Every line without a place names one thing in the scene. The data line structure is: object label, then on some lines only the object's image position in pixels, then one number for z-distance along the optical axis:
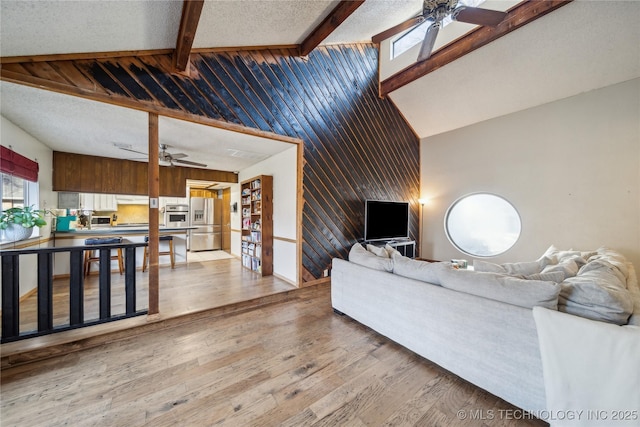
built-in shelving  4.21
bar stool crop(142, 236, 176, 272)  4.54
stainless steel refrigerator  6.61
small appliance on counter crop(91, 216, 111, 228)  5.11
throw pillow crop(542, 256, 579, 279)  1.84
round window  4.73
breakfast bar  3.95
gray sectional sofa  1.35
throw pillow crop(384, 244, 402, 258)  2.47
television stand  4.73
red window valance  2.43
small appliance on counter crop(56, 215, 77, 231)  3.96
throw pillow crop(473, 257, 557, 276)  1.92
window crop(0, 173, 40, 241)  2.65
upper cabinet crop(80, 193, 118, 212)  4.65
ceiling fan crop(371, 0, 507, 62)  2.31
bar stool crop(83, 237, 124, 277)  3.88
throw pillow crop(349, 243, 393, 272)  2.31
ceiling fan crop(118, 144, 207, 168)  3.81
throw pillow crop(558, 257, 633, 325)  1.26
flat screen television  4.46
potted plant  2.19
